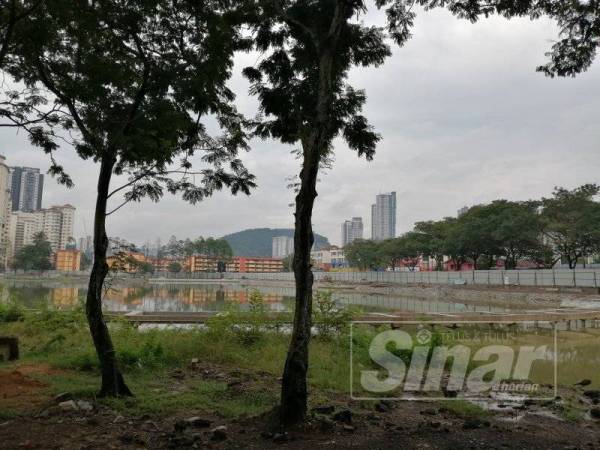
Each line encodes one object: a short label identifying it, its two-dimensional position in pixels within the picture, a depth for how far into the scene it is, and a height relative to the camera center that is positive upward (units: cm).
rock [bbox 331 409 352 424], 455 -141
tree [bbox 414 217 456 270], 6019 +473
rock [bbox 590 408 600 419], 539 -154
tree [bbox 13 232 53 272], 8200 +57
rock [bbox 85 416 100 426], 447 -150
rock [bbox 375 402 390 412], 523 -151
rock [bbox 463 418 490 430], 456 -146
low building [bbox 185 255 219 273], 10251 +19
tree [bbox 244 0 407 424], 469 +225
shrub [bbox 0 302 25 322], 1270 -147
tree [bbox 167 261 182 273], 9931 -79
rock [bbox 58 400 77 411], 487 -148
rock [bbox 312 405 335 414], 482 -143
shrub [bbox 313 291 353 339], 946 -98
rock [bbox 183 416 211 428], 447 -147
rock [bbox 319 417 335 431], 423 -139
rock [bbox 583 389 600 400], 656 -164
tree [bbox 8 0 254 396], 542 +225
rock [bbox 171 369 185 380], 679 -159
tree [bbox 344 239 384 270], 7731 +245
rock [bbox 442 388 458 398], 615 -156
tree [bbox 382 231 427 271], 6222 +289
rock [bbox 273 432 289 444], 394 -141
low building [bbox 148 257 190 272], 10169 +2
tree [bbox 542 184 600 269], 3659 +425
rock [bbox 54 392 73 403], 516 -148
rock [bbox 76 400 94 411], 492 -149
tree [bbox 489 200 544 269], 4141 +393
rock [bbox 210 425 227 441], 407 -144
